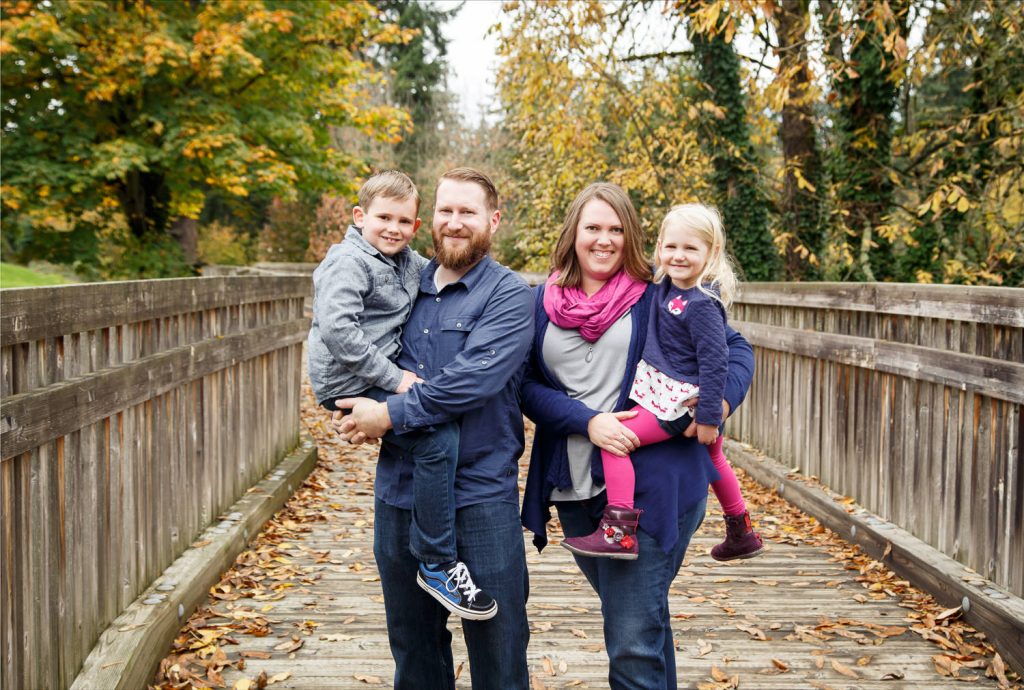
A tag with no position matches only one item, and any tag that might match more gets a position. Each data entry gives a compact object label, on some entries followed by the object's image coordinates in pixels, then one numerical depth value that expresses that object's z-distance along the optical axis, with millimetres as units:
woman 3037
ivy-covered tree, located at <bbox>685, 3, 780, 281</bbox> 13266
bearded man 2998
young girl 2998
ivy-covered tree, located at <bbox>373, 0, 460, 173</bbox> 37500
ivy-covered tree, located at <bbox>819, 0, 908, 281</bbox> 11344
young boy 2984
